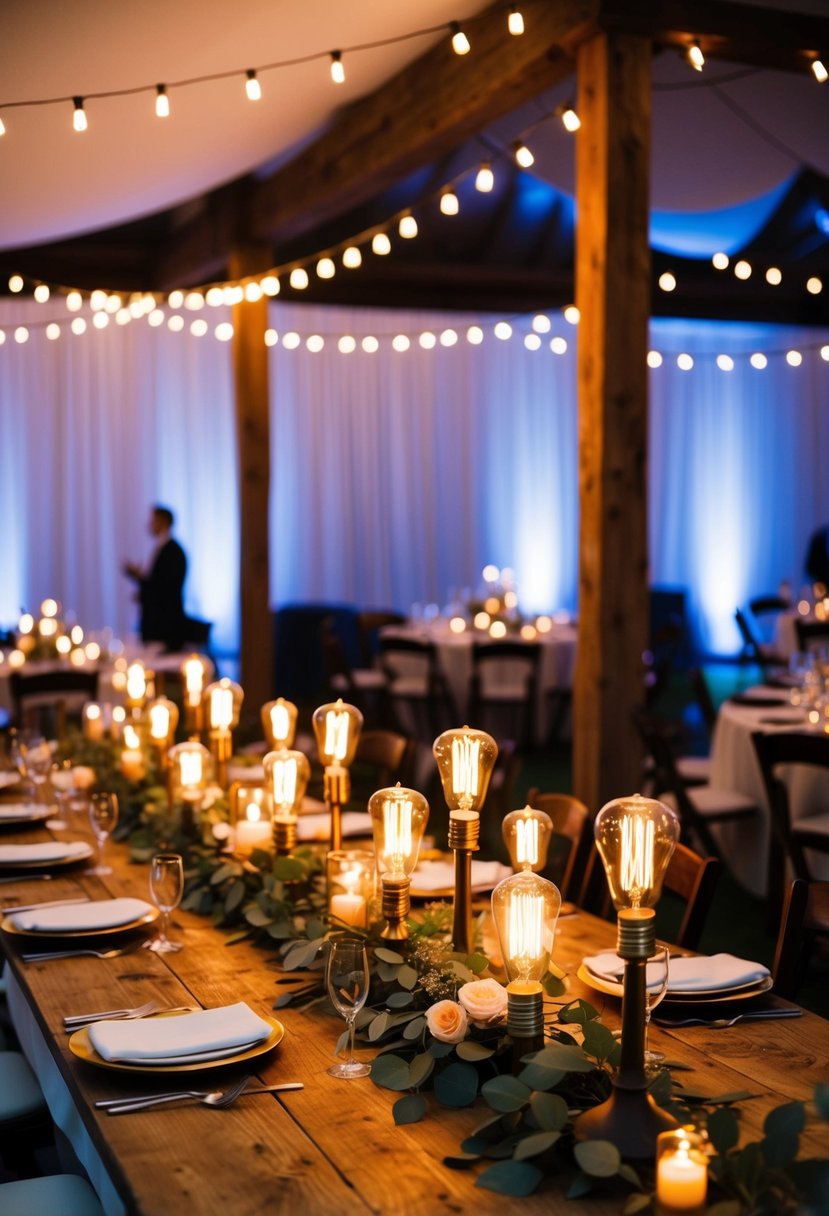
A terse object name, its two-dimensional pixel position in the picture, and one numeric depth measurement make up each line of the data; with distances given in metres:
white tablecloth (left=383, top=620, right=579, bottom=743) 8.12
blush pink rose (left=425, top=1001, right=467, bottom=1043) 1.69
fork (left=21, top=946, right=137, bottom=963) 2.29
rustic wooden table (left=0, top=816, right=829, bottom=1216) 1.43
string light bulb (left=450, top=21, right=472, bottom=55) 4.58
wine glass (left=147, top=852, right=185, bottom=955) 2.22
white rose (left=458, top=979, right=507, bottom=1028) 1.69
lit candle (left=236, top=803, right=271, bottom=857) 2.74
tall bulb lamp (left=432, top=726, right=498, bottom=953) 1.98
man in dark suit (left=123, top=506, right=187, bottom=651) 9.27
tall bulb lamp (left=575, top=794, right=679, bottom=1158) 1.47
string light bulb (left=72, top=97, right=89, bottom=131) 4.54
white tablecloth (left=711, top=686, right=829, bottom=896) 4.87
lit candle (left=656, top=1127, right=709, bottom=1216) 1.32
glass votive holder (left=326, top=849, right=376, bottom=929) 2.20
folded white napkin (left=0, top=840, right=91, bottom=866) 2.89
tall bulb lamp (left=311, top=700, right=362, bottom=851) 2.48
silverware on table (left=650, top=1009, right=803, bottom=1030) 1.96
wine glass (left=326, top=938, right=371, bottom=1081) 1.71
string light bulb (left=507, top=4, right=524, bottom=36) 4.48
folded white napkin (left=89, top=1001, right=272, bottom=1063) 1.74
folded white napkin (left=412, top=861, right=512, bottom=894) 2.66
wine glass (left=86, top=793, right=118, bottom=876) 2.73
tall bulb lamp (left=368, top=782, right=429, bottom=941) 2.02
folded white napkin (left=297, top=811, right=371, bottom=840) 3.20
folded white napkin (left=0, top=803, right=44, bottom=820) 3.35
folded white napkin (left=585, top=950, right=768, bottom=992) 2.05
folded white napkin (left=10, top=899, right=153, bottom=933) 2.37
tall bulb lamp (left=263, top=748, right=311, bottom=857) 2.50
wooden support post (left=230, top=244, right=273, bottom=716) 8.29
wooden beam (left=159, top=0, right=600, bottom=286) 4.93
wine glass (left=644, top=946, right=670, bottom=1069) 1.65
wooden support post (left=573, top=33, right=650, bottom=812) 4.65
